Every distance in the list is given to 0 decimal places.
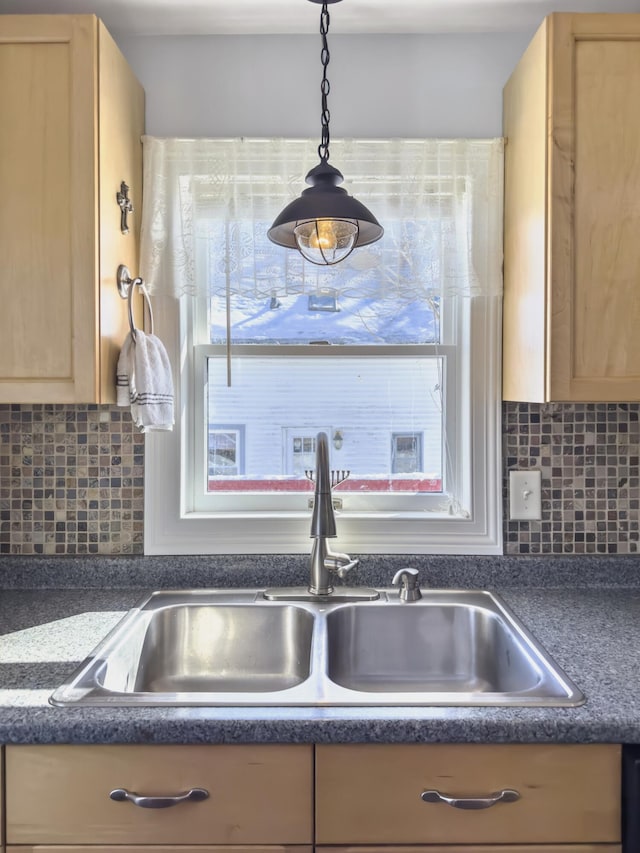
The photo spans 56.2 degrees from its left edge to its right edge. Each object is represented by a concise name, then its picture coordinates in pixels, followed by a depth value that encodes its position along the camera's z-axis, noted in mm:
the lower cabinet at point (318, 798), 981
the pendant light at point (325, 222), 1151
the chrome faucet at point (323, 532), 1527
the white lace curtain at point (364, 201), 1626
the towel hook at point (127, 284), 1480
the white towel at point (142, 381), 1437
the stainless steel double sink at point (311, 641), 1438
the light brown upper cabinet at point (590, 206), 1324
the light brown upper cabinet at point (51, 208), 1325
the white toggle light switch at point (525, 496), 1666
